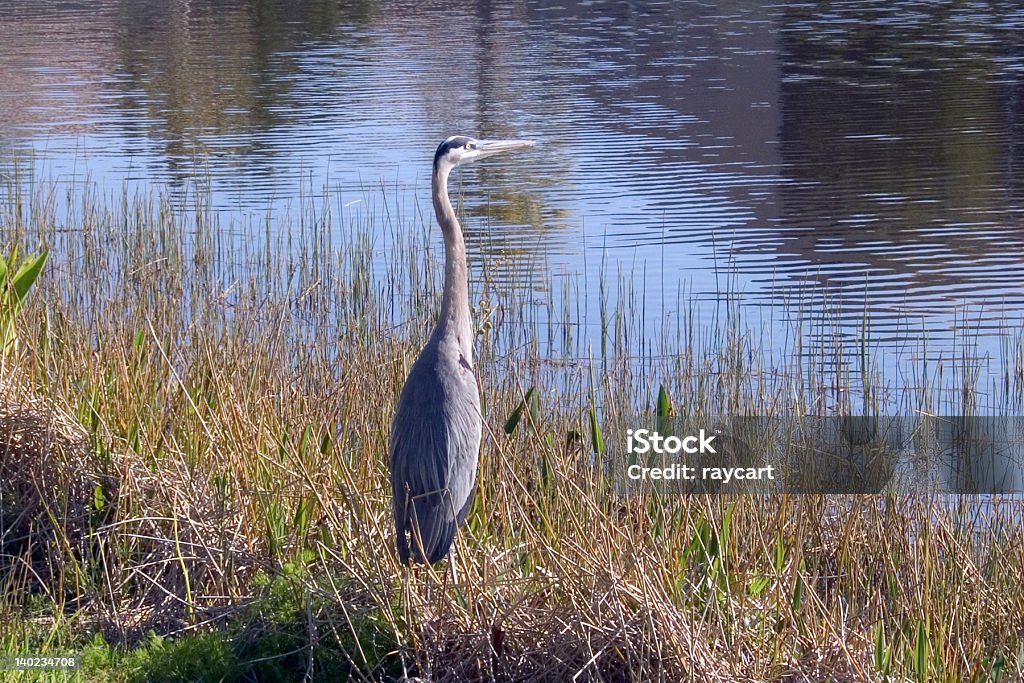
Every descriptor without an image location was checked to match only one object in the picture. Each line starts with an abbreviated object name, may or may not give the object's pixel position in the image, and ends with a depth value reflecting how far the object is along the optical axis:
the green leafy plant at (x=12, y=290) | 9.16
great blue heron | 6.69
